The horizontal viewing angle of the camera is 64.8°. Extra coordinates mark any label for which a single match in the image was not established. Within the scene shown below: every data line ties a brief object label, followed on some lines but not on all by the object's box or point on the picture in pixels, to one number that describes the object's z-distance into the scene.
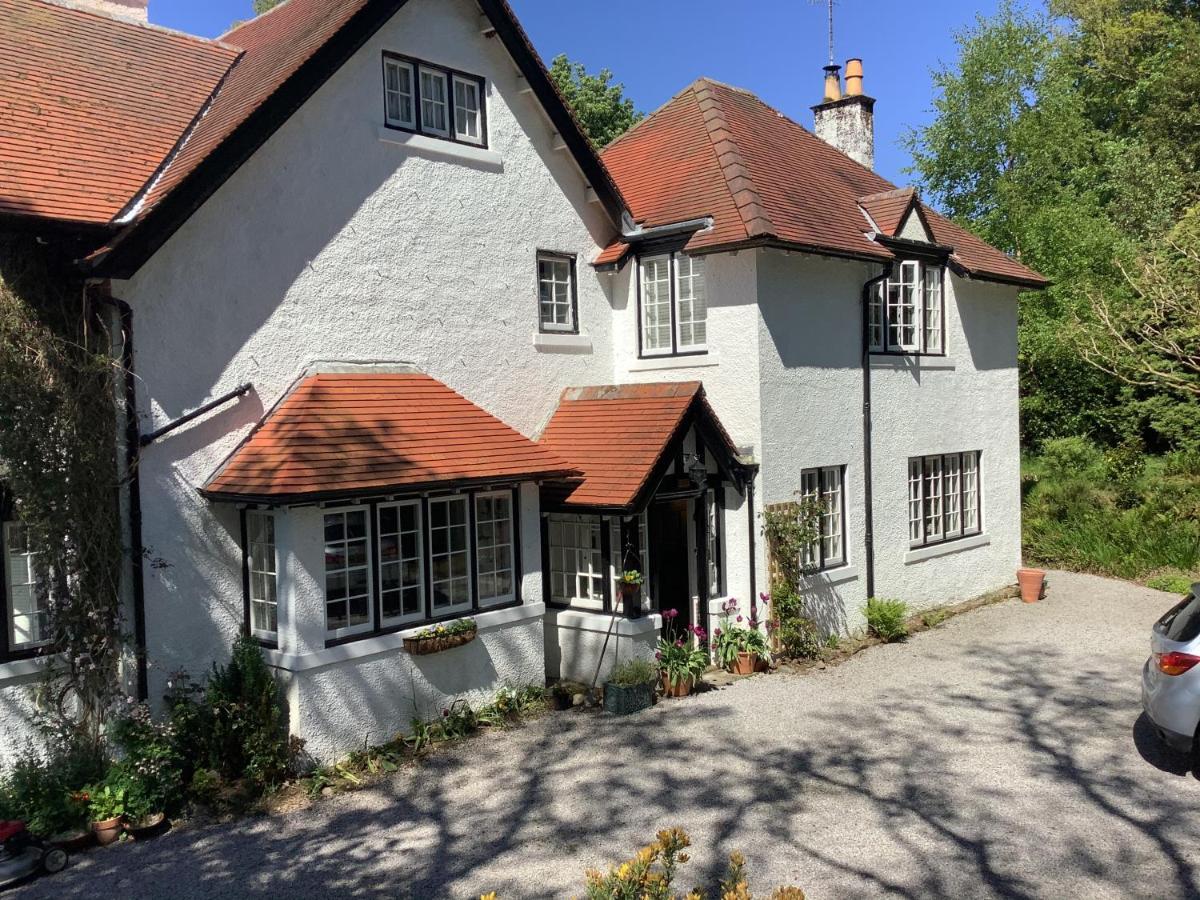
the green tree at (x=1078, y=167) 26.47
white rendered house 9.82
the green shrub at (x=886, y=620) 14.90
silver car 8.71
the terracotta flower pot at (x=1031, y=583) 17.69
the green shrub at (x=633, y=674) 11.52
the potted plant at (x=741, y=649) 13.16
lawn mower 7.46
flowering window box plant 10.43
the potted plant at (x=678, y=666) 12.09
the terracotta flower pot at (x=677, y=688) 12.09
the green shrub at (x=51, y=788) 8.27
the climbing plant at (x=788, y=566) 13.38
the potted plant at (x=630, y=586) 11.84
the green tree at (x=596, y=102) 32.56
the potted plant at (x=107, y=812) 8.34
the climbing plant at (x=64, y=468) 8.65
